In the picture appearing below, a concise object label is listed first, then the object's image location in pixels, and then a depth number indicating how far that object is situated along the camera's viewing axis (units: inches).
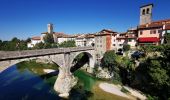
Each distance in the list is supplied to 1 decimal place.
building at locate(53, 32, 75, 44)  2498.6
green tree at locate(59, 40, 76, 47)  1863.9
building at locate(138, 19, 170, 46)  1012.5
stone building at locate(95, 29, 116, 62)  1265.8
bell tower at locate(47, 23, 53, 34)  2676.4
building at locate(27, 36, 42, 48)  2781.3
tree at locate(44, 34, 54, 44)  2175.6
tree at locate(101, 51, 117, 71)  1008.9
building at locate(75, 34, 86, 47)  2051.1
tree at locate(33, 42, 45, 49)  1906.0
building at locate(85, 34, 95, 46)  1856.2
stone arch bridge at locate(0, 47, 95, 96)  587.1
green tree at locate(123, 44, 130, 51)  1103.8
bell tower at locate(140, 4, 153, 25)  1320.1
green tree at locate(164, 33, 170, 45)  931.1
